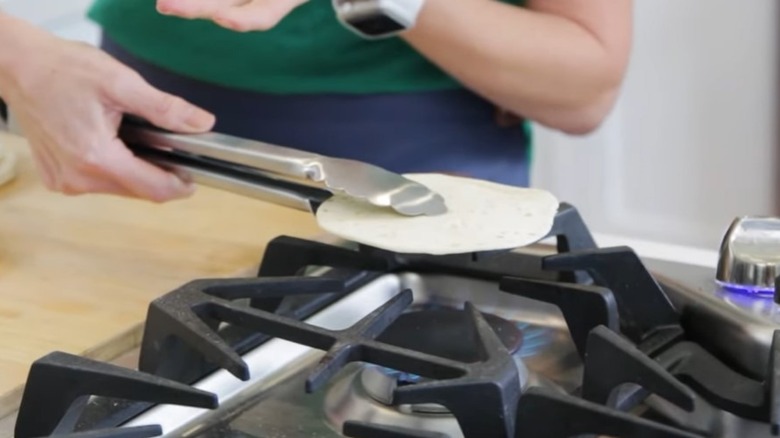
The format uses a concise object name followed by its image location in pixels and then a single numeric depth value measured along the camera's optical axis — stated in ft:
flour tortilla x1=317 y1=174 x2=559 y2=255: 4.61
